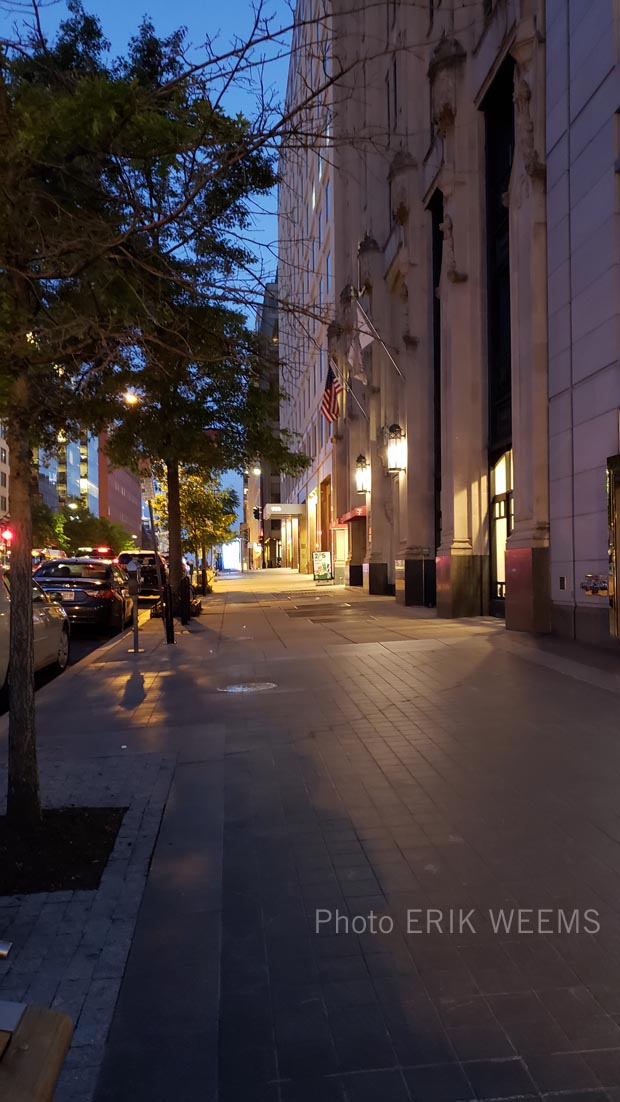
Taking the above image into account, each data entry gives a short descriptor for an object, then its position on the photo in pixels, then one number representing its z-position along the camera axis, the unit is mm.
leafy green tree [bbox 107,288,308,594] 17406
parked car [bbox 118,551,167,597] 28766
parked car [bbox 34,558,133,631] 16688
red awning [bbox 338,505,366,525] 31016
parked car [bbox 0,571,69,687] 10305
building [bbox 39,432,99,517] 125738
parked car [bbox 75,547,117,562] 41250
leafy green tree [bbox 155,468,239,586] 35312
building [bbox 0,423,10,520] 105225
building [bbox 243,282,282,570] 94156
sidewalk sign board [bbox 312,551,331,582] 36344
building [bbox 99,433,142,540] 165250
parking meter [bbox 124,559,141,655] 12347
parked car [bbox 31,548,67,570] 53422
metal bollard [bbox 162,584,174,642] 14547
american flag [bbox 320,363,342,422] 26344
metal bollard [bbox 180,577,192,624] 18453
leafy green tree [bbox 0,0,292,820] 4449
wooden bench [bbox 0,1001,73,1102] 1480
